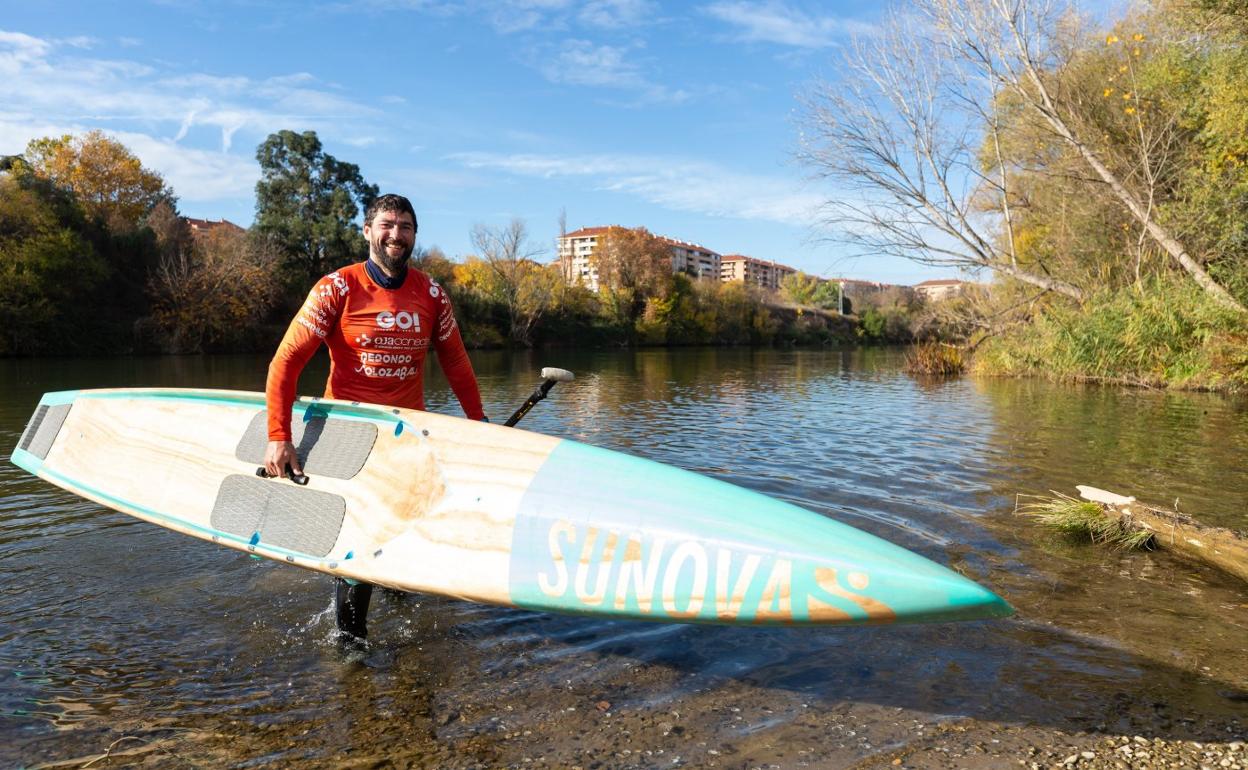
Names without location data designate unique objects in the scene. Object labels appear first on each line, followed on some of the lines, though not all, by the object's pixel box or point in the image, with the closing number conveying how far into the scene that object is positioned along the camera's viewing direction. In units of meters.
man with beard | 3.52
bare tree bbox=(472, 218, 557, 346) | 54.91
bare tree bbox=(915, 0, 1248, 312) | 16.52
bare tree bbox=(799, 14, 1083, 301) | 18.81
